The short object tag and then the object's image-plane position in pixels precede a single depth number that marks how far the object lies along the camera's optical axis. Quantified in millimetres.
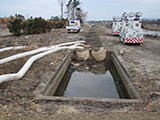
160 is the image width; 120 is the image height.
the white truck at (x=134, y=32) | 11502
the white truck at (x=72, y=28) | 21250
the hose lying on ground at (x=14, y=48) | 8942
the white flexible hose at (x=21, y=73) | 4677
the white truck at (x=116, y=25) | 18328
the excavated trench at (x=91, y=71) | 4418
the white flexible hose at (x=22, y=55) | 6282
